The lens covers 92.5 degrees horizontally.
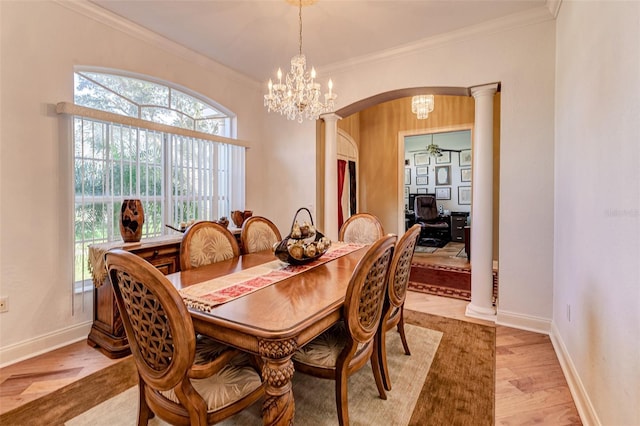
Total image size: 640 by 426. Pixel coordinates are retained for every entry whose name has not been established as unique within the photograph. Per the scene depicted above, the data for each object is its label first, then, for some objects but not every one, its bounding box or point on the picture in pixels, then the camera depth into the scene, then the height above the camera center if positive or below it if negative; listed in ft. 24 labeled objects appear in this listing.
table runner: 4.58 -1.41
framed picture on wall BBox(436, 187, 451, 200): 27.53 +0.92
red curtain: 18.08 +1.23
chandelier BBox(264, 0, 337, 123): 8.08 +2.95
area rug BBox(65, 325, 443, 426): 5.49 -3.85
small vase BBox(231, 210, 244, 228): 12.28 -0.53
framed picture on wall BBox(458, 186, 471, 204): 26.61 +0.76
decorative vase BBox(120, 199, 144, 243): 8.20 -0.42
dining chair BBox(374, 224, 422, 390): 6.09 -1.78
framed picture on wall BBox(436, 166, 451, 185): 27.37 +2.54
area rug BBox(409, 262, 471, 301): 12.76 -3.60
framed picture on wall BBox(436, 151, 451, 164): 27.20 +4.05
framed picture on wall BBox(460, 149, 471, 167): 26.43 +3.98
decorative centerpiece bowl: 6.45 -0.94
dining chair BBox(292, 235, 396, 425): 4.60 -2.11
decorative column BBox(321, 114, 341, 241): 13.67 +1.01
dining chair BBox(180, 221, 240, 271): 6.68 -0.97
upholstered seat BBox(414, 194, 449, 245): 24.27 -1.07
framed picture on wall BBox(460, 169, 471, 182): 26.45 +2.44
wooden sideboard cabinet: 7.87 -2.51
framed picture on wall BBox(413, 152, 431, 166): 28.30 +4.13
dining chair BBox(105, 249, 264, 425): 3.49 -1.93
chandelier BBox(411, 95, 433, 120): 16.61 +5.35
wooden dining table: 3.70 -1.52
